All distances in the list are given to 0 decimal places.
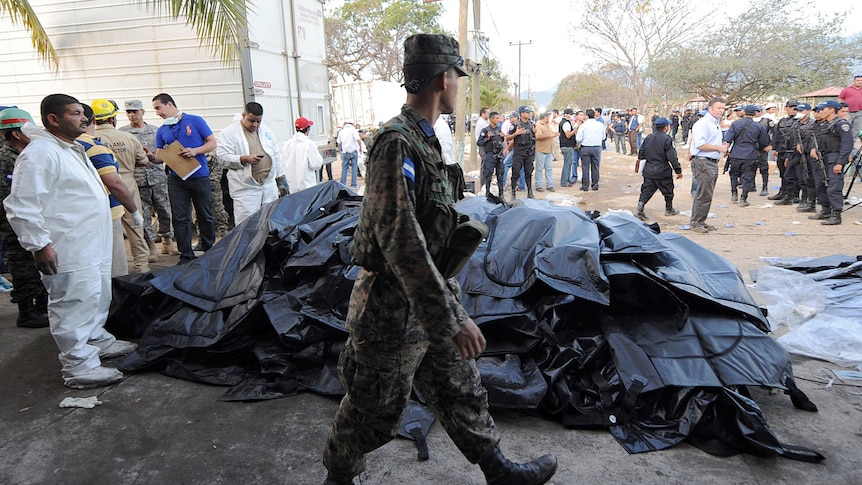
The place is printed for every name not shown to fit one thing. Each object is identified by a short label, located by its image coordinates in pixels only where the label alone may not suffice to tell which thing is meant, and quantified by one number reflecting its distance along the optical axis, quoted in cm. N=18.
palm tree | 511
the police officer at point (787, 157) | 888
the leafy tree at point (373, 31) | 3062
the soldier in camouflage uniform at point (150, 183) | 645
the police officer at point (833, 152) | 745
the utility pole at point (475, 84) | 1425
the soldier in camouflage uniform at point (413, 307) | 164
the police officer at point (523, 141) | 1021
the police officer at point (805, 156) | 815
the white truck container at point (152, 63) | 692
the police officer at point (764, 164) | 1018
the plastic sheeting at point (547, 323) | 270
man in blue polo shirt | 559
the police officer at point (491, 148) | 1017
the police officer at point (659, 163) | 801
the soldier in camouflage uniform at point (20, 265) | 427
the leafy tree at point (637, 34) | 2261
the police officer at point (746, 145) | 908
